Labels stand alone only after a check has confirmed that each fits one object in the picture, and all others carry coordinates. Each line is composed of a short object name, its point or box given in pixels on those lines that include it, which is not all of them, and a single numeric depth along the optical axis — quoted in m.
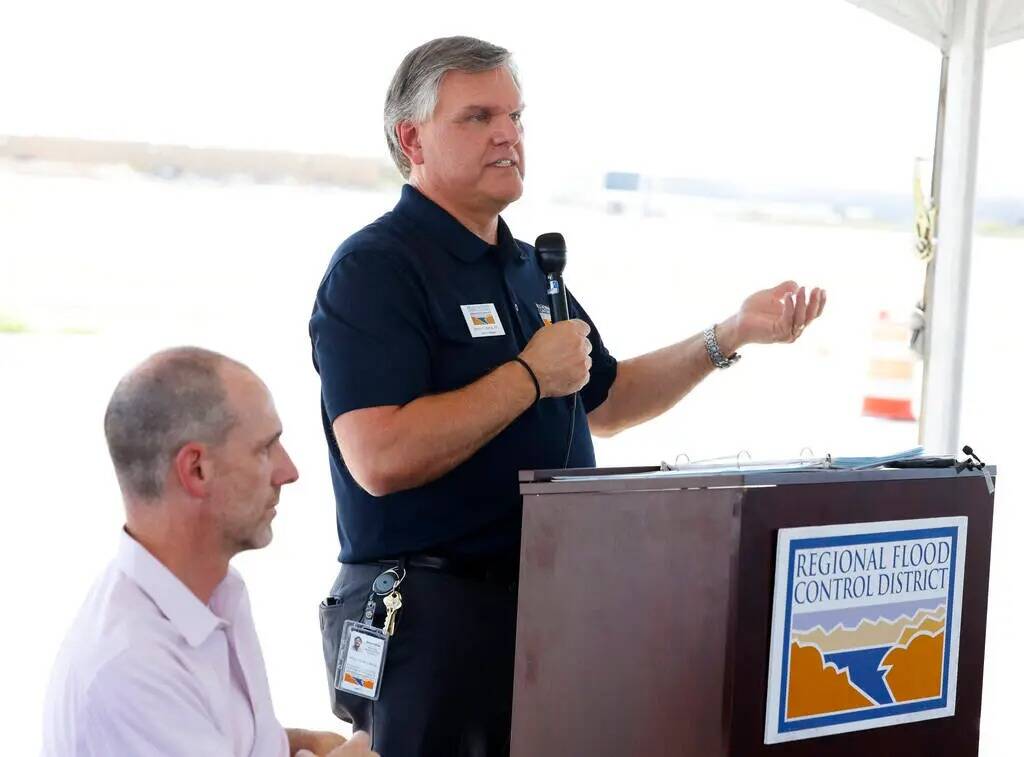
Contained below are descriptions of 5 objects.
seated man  5.40
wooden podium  5.55
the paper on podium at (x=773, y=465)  5.62
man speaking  5.96
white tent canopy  7.40
